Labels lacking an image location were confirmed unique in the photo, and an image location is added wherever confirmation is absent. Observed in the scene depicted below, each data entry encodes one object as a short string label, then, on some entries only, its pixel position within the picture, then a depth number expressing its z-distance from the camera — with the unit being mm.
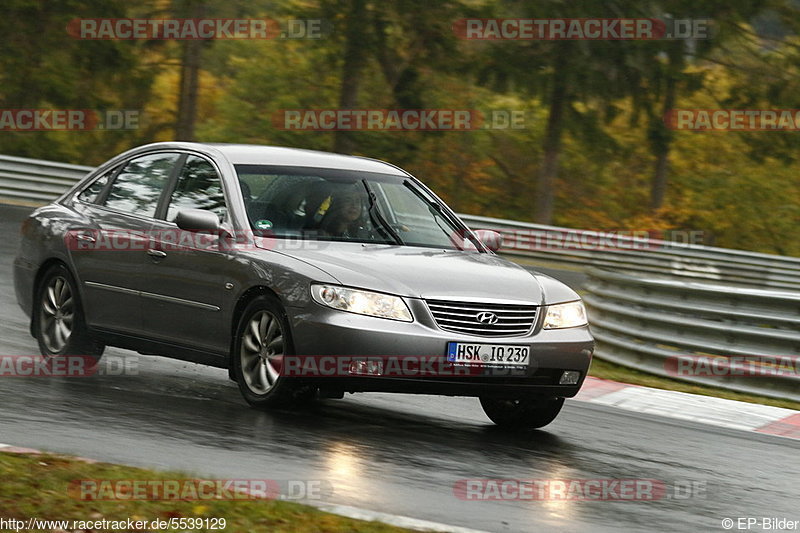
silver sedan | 16203
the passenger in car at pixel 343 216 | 18172
